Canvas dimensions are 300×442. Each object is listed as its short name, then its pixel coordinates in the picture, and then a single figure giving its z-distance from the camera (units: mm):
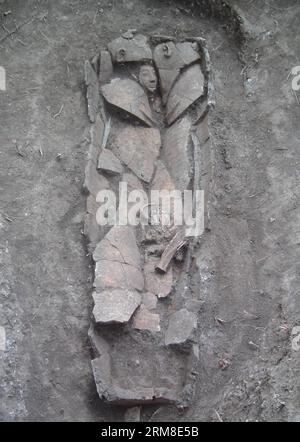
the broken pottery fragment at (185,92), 6895
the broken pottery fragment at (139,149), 6621
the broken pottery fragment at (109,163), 6468
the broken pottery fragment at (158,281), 5766
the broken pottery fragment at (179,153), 6469
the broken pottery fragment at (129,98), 6895
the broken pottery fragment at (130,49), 7129
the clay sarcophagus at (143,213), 5312
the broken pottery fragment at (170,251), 5809
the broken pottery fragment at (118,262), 5590
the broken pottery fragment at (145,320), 5477
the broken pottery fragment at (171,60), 7125
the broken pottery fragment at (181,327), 5355
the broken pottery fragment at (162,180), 6535
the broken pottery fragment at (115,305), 5262
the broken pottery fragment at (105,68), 7137
